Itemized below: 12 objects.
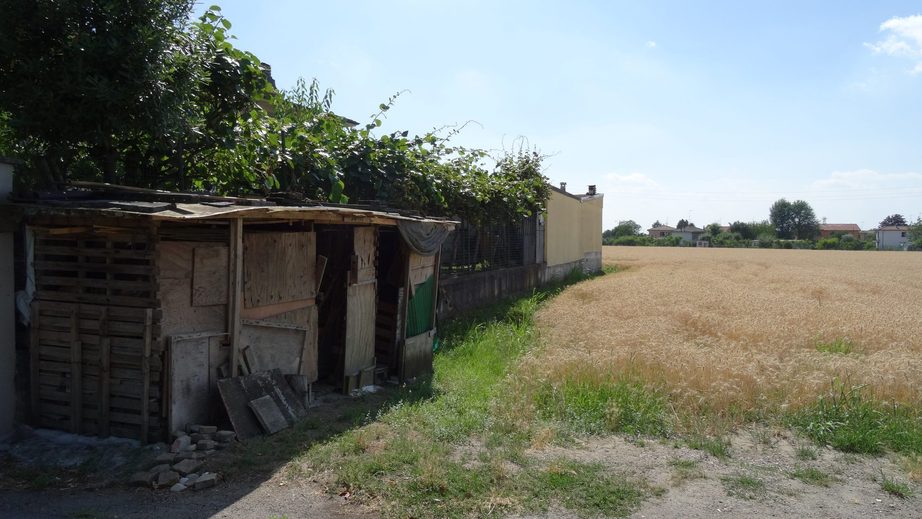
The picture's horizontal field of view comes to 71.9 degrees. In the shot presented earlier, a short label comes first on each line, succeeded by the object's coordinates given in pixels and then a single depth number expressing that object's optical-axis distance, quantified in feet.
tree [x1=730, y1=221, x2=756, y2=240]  315.62
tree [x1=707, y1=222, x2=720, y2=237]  344.41
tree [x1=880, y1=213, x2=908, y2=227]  419.70
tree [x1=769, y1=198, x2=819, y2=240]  336.49
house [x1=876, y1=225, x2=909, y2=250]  338.34
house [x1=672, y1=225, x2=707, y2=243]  377.97
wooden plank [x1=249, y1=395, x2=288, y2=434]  19.02
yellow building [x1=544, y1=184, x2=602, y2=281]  70.13
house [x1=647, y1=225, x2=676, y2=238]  422.82
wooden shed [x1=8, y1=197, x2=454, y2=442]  17.48
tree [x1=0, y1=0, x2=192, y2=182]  20.06
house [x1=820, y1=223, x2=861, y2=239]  365.20
